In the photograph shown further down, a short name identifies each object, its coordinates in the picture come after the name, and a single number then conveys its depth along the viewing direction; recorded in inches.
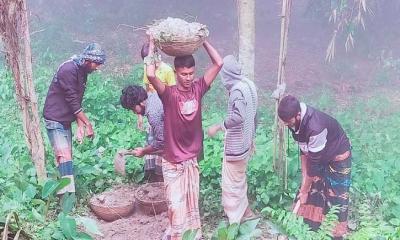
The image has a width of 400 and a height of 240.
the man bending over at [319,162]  177.0
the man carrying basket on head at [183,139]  168.1
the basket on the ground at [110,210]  208.5
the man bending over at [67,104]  200.7
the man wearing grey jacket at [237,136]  186.9
